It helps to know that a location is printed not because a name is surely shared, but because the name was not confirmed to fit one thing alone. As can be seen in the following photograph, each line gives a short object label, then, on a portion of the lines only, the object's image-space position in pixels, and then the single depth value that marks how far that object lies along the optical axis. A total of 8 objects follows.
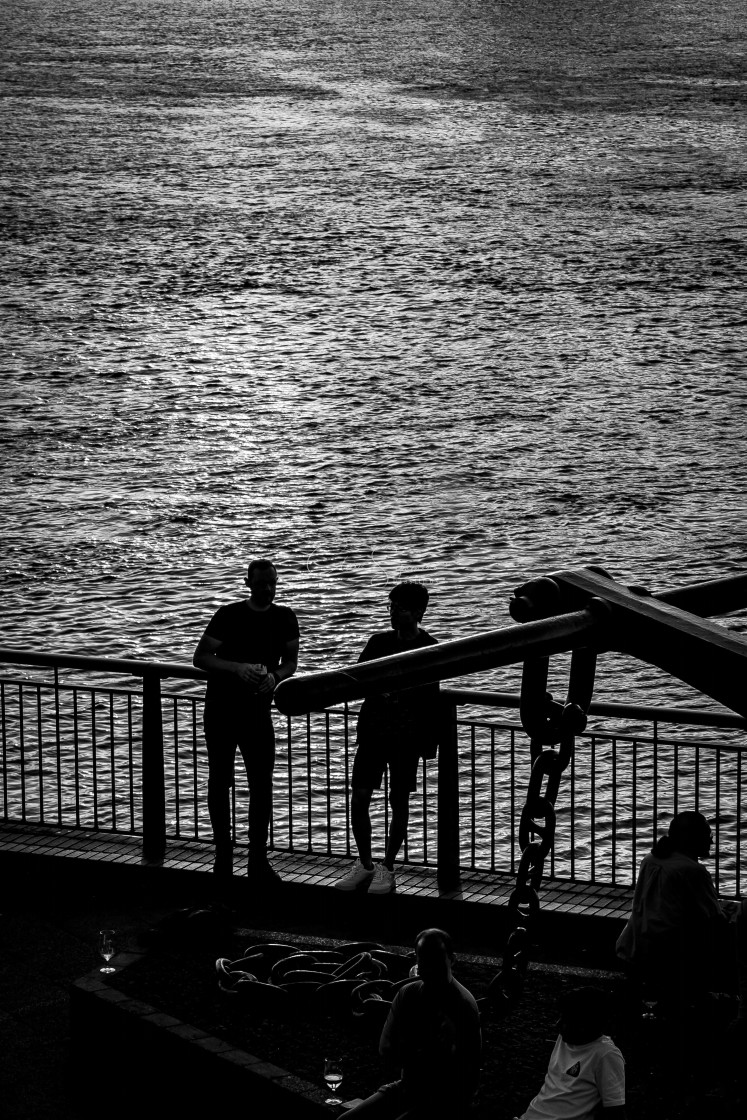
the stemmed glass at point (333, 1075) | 14.65
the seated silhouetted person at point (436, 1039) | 13.20
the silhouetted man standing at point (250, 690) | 18.64
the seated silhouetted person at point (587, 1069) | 12.66
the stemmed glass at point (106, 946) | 16.89
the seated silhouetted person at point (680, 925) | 15.64
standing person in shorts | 18.00
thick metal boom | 8.31
